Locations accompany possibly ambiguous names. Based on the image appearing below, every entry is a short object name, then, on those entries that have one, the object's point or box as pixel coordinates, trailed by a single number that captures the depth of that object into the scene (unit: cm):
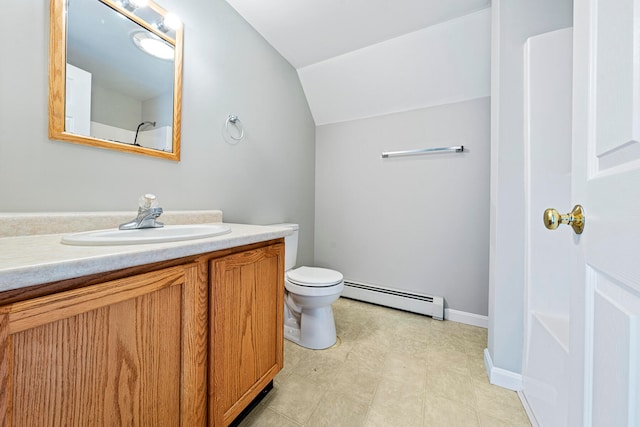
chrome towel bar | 190
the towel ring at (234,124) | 154
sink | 64
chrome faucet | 94
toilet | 150
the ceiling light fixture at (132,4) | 106
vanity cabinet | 45
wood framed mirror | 90
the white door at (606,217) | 35
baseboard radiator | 196
